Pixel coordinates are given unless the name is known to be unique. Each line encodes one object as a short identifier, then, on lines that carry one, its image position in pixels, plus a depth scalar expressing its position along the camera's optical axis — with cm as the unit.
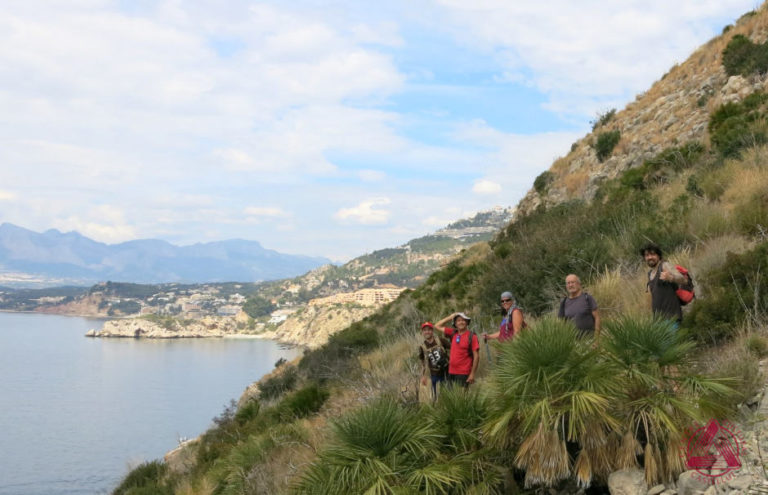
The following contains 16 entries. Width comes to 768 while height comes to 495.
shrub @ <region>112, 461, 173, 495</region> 1548
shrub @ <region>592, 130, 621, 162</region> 2223
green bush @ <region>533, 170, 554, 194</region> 2493
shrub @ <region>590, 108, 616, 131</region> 2780
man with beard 574
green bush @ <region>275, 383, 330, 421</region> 1250
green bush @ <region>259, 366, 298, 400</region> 1952
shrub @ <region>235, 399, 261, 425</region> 1733
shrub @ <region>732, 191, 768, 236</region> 816
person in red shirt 696
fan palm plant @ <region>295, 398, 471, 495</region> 527
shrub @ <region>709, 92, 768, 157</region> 1226
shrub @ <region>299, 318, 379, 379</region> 1758
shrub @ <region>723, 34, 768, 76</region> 1709
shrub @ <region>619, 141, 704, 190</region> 1438
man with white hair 609
